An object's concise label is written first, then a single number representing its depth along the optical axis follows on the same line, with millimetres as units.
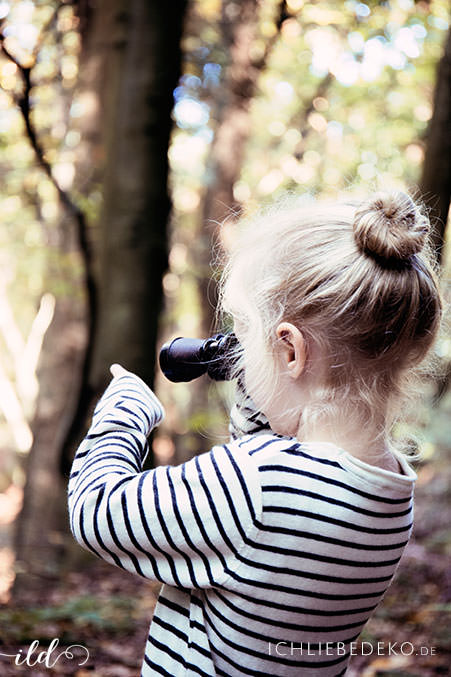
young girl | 1199
